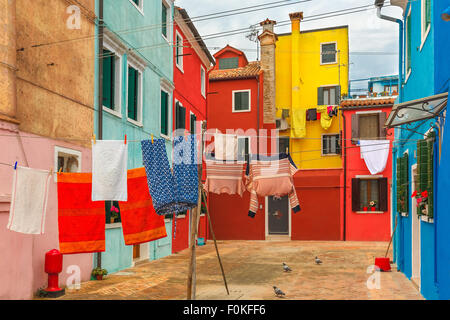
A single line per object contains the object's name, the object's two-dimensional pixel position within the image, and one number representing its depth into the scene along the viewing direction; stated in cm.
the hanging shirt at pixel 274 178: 1162
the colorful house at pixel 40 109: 797
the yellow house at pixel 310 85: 2472
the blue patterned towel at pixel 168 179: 764
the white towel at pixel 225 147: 1361
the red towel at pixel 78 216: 793
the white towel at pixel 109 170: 764
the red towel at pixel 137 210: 834
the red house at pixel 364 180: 2289
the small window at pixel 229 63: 2777
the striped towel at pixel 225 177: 1272
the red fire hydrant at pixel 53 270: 886
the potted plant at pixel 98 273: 1095
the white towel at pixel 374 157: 2242
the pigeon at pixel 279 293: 939
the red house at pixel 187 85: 1812
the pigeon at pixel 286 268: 1312
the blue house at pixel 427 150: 679
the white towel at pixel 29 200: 708
